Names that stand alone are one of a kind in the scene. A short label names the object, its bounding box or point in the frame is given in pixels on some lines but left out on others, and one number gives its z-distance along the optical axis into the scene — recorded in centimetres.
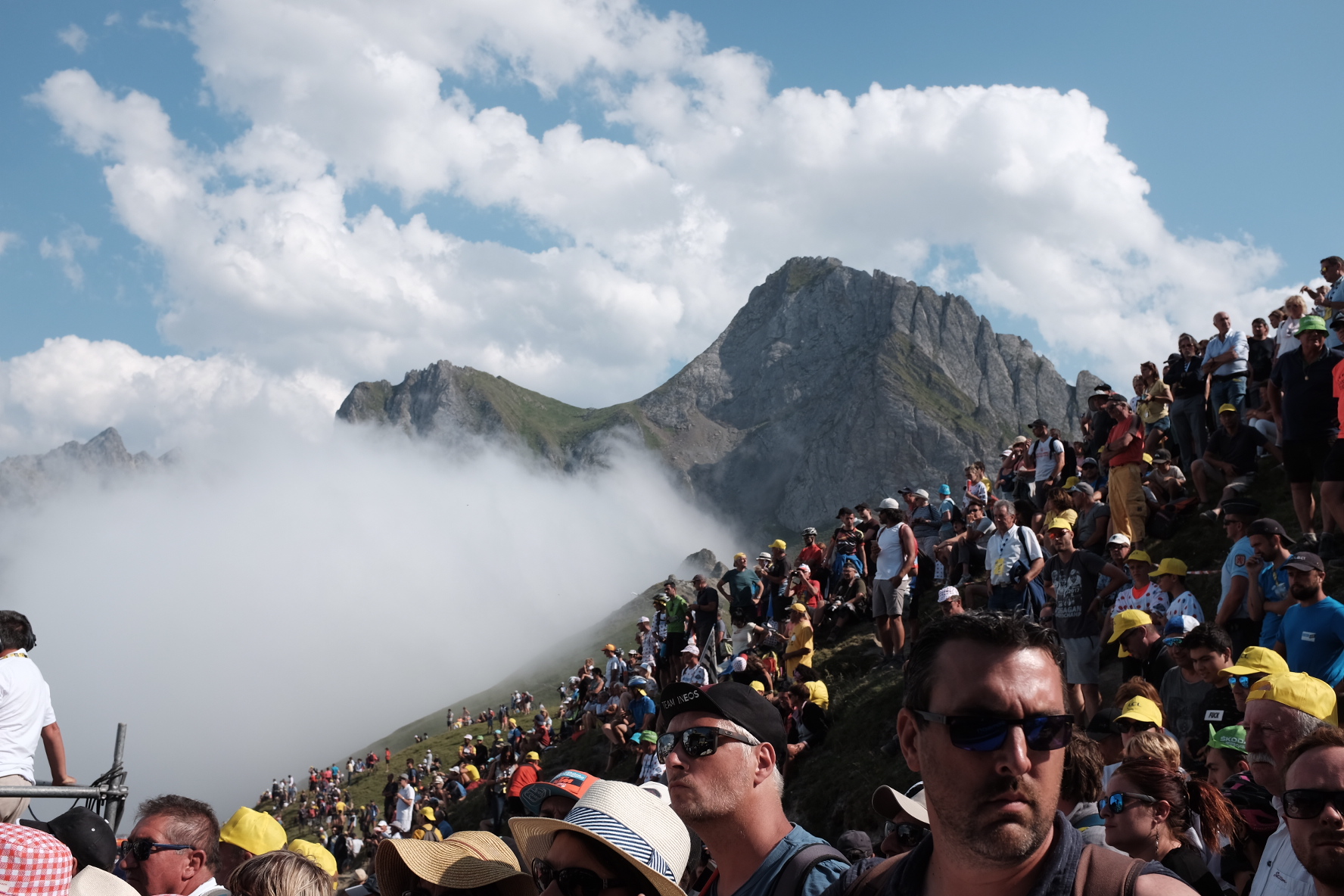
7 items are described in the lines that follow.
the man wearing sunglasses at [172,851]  462
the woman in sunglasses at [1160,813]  405
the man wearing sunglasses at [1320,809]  333
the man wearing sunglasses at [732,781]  328
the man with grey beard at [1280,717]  449
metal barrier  503
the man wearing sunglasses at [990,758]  185
